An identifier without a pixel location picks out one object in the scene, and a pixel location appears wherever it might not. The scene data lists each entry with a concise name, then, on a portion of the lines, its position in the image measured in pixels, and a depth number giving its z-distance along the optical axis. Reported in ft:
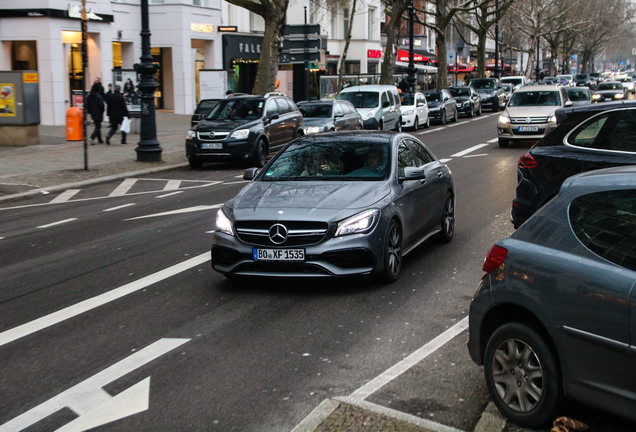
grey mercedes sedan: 26.40
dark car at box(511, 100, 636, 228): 30.37
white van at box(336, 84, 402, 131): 99.19
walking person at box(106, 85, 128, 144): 88.07
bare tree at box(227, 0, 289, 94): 94.32
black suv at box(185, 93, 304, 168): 69.36
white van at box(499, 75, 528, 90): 214.48
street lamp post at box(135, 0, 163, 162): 71.67
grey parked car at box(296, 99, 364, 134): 82.48
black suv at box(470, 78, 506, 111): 170.81
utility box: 78.18
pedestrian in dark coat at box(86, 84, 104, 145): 87.35
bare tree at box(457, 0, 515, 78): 220.04
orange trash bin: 90.58
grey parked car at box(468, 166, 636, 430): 14.21
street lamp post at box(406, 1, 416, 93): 140.26
